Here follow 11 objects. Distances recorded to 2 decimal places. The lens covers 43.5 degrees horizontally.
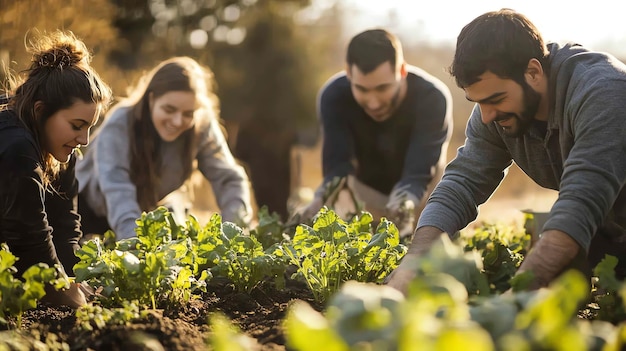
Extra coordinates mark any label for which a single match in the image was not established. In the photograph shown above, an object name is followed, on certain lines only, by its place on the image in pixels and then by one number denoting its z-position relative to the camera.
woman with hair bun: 3.01
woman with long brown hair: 5.11
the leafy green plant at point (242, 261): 3.24
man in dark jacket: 5.33
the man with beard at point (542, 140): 2.50
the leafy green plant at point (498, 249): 2.54
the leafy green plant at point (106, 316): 2.44
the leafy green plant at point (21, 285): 2.50
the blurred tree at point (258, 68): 12.52
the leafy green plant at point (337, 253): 3.11
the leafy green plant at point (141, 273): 2.79
